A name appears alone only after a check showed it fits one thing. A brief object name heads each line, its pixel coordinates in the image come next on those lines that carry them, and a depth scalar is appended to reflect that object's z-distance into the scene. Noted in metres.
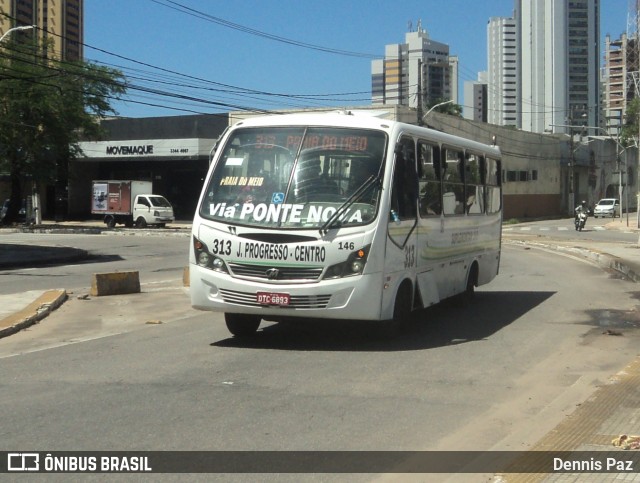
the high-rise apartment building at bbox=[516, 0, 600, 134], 77.78
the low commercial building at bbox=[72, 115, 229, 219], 60.66
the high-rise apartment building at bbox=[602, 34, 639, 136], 98.54
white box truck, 53.34
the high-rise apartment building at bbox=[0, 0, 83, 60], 93.86
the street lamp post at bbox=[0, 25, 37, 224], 54.47
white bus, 9.98
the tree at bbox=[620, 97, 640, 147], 85.70
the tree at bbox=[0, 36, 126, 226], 50.16
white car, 73.62
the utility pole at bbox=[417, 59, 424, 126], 42.65
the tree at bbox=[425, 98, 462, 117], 89.96
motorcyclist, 48.44
